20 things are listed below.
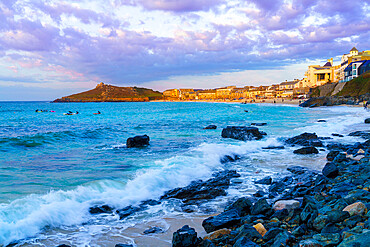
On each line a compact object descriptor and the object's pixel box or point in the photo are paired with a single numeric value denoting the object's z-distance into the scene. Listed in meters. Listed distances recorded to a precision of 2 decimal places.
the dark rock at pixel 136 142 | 16.17
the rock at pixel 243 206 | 6.12
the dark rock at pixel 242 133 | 18.05
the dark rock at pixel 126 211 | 6.79
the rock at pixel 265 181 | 8.83
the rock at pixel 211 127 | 25.78
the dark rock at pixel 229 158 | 12.52
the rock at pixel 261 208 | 5.79
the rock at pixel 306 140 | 15.16
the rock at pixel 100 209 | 6.99
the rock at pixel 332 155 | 11.49
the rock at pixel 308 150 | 13.15
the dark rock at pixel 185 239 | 4.75
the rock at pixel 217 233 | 5.09
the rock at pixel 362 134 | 16.88
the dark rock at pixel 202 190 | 7.95
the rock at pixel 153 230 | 5.75
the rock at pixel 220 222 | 5.46
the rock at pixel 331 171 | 8.45
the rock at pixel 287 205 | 5.67
